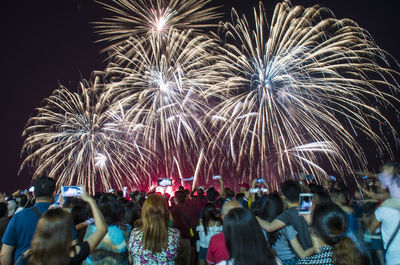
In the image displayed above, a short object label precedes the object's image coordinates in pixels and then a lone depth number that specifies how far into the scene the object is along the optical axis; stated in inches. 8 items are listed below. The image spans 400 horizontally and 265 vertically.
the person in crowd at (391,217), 169.2
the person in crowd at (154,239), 168.9
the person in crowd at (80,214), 214.2
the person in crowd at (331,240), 129.6
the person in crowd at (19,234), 170.2
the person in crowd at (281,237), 179.6
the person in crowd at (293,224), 184.7
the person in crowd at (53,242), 121.0
